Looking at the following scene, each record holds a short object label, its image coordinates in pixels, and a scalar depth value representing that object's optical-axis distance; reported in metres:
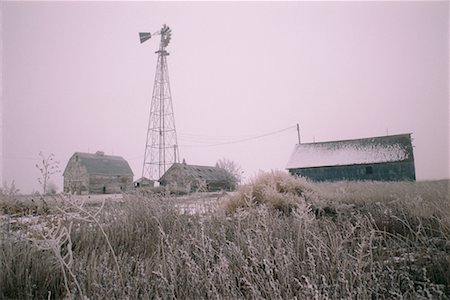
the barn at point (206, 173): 32.96
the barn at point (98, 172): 37.45
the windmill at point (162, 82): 23.44
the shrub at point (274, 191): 6.54
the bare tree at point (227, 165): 48.84
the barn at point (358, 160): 28.58
